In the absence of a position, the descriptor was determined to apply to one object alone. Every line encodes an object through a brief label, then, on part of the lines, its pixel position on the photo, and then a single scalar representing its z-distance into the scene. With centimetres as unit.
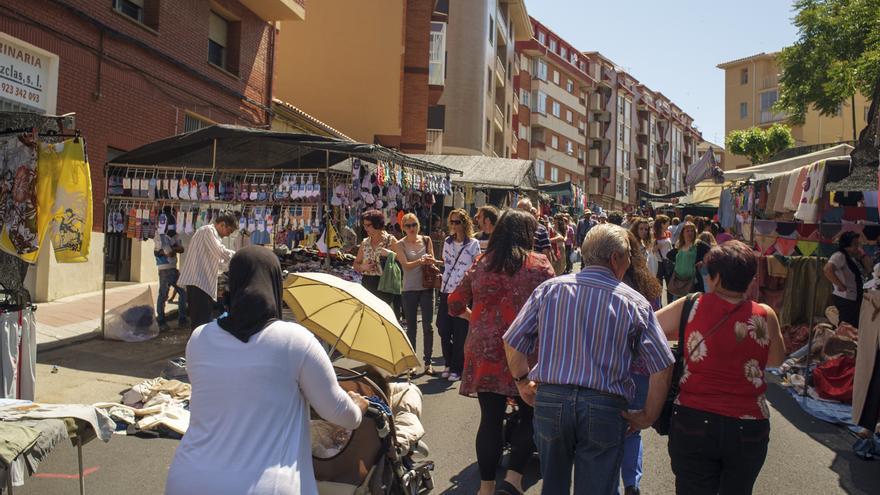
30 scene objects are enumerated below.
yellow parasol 424
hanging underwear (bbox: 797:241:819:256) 1041
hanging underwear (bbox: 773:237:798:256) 1053
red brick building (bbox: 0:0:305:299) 1167
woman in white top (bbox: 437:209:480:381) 751
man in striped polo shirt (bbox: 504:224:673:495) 309
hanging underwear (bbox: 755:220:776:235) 1093
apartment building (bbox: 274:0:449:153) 2702
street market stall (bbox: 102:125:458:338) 988
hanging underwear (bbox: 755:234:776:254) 1099
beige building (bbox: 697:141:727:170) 8888
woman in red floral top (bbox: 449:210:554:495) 417
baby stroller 344
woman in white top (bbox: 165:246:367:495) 248
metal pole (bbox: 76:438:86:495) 369
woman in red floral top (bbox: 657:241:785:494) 320
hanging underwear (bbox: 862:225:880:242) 988
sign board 1073
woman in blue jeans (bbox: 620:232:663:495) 427
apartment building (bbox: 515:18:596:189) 5531
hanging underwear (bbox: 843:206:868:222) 974
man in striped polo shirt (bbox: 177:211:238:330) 875
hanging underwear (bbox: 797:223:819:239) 1052
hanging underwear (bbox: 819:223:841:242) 1039
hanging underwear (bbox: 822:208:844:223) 1018
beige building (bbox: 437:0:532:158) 3628
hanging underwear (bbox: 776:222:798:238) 1058
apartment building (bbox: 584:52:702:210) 7100
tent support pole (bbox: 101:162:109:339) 956
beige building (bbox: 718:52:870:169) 6031
